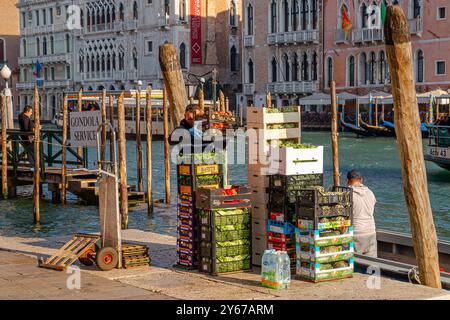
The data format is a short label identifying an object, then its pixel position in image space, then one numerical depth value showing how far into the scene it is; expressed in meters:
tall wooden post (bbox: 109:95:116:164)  13.03
